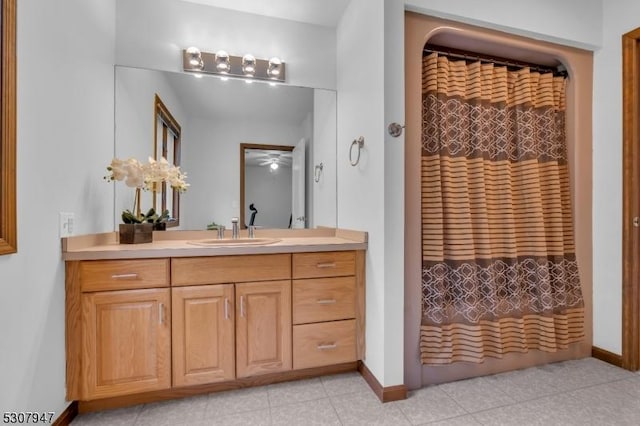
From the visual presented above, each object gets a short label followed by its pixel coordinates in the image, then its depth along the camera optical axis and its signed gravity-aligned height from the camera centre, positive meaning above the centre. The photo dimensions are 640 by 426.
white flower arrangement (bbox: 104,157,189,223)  1.78 +0.23
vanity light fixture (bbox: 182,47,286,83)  2.13 +1.08
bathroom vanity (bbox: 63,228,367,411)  1.52 -0.56
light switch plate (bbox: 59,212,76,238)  1.46 -0.05
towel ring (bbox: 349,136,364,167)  1.94 +0.45
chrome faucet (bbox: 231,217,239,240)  2.19 -0.11
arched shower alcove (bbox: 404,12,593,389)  1.76 +0.39
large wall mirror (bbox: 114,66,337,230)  2.08 +0.54
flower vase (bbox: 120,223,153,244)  1.82 -0.11
